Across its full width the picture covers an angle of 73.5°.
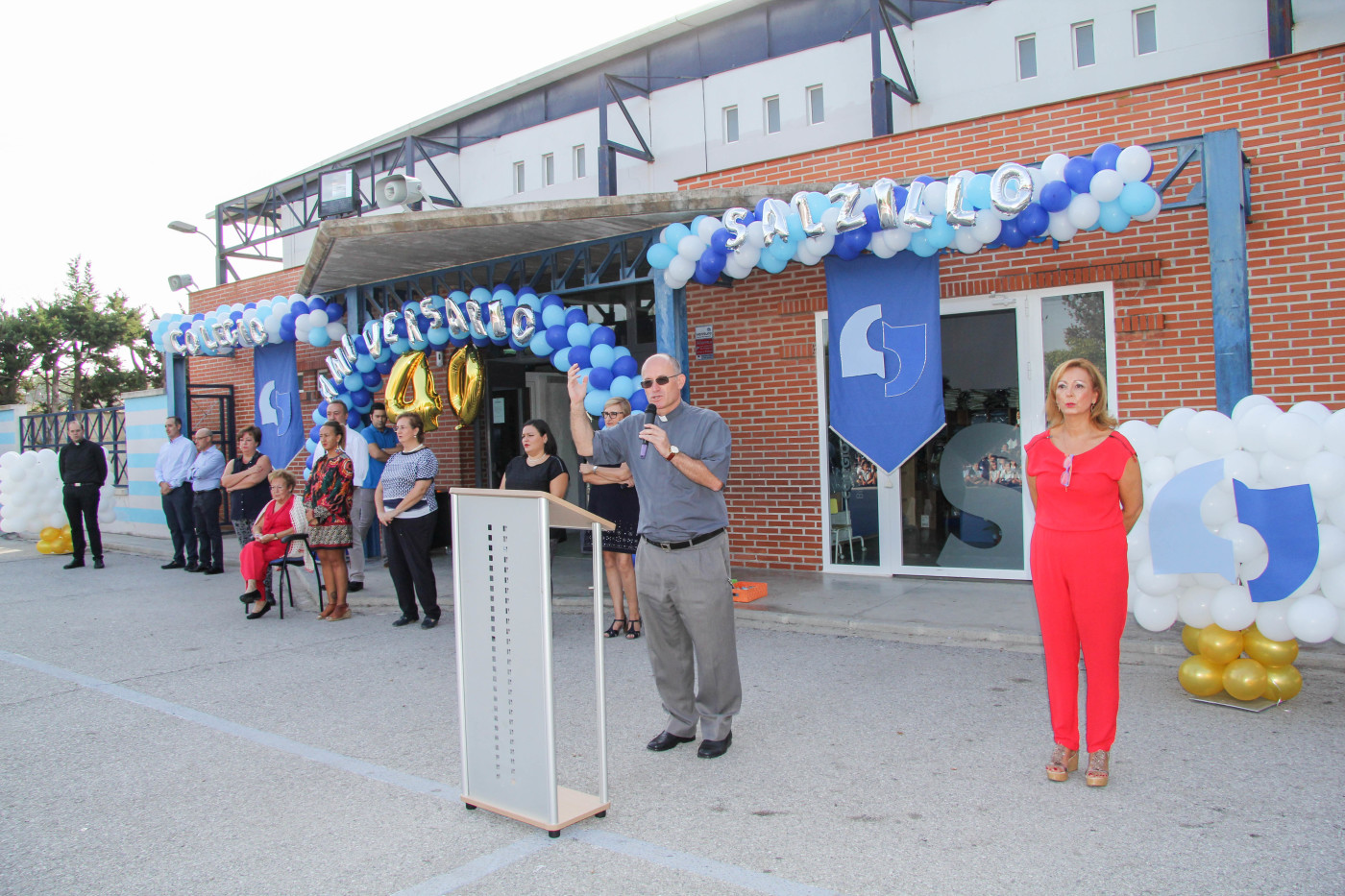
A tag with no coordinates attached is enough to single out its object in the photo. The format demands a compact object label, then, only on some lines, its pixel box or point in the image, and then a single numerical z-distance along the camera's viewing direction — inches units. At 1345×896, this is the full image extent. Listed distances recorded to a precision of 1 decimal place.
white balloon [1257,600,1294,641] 179.0
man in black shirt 458.9
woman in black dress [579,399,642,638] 272.7
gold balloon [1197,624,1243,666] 184.5
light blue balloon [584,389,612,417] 300.6
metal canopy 296.4
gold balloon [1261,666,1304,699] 182.4
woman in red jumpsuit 144.6
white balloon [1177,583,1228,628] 186.2
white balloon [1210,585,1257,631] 180.9
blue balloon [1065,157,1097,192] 232.2
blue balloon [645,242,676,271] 301.1
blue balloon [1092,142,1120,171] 231.1
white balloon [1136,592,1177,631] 191.9
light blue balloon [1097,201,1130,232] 232.1
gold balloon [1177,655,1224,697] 185.6
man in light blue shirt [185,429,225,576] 438.3
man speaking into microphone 165.0
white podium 131.1
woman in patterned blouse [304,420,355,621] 315.9
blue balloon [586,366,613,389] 306.7
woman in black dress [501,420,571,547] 265.6
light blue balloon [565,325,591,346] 319.9
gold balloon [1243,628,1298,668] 181.8
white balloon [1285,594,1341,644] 174.6
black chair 330.4
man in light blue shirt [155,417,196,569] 452.1
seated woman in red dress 327.0
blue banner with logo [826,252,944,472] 288.7
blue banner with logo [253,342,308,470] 471.8
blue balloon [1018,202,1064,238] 242.2
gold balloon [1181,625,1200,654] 191.5
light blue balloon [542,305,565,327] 329.7
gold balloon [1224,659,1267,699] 180.9
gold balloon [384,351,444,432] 389.1
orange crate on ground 305.3
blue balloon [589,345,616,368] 310.8
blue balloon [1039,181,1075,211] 235.0
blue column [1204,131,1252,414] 235.3
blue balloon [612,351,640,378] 310.2
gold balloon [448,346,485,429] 386.6
